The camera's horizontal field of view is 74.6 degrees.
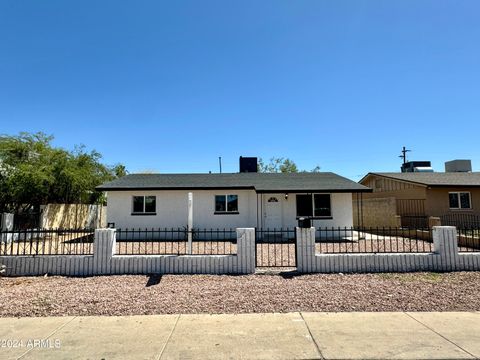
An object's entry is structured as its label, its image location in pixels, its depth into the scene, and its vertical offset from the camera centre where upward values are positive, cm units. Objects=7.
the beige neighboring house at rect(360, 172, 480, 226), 2016 +95
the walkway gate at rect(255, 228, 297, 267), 903 -130
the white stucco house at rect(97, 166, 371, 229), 1723 +68
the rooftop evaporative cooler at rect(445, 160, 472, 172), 2792 +441
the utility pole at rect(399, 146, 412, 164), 4534 +894
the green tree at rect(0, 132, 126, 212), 1725 +263
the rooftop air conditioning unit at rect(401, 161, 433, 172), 2892 +477
